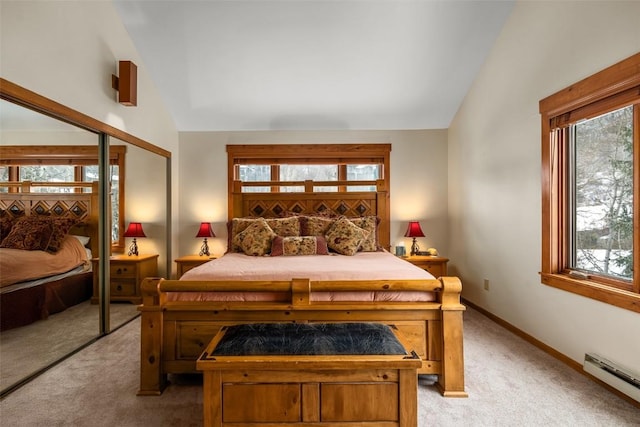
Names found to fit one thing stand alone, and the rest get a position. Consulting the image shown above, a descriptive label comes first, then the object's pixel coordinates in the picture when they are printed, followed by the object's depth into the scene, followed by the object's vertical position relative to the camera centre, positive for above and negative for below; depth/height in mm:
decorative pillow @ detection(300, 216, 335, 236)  3684 -127
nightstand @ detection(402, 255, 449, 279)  3883 -609
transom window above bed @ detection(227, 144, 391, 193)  4402 +689
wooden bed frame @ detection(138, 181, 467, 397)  2020 -670
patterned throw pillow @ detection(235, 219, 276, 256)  3295 -262
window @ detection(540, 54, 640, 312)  2039 +214
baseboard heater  1897 -1016
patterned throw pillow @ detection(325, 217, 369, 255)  3395 -246
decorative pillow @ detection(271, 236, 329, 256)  3227 -326
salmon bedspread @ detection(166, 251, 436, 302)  2096 -428
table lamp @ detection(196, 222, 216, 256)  4102 -243
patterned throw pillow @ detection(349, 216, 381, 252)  3621 -185
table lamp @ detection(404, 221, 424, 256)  4109 -228
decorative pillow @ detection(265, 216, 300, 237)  3604 -135
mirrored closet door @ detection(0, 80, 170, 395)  2105 -37
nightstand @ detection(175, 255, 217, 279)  3854 -584
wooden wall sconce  3021 +1271
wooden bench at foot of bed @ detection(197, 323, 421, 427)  1528 -854
